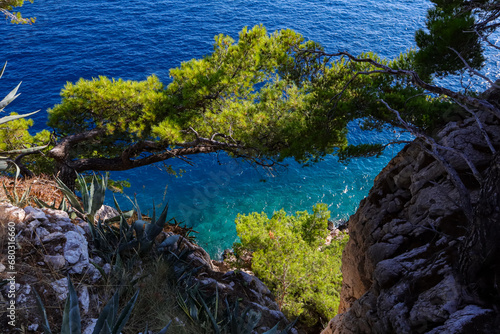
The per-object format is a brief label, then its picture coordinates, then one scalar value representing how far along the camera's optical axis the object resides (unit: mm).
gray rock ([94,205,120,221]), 5496
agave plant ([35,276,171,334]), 2633
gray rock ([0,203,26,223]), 4070
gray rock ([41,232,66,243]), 4109
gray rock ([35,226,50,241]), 4118
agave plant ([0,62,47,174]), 4848
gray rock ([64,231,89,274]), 3963
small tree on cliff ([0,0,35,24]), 10211
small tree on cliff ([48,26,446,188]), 7035
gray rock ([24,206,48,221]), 4281
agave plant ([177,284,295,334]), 3746
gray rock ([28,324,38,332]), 3092
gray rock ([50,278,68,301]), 3536
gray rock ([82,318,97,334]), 3291
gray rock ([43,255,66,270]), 3834
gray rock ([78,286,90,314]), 3527
